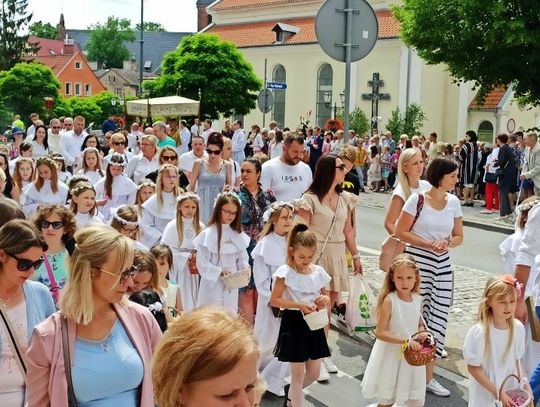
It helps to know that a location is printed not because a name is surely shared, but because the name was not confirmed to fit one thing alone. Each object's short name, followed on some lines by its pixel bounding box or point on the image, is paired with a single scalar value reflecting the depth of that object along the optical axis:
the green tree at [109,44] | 124.88
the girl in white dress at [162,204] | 8.36
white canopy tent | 26.13
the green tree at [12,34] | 80.06
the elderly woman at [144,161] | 11.29
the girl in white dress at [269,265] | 6.43
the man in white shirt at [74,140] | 14.87
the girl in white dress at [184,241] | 7.42
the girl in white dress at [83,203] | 7.57
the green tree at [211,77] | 47.19
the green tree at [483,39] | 18.61
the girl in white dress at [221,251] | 6.88
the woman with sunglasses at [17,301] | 3.71
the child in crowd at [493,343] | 5.13
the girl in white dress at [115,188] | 9.48
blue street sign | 26.13
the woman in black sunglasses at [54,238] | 5.12
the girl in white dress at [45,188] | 8.80
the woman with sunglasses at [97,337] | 3.20
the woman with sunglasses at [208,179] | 9.59
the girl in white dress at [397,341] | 5.62
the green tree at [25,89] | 65.25
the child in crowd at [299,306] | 5.66
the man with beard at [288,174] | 8.23
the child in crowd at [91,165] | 10.59
